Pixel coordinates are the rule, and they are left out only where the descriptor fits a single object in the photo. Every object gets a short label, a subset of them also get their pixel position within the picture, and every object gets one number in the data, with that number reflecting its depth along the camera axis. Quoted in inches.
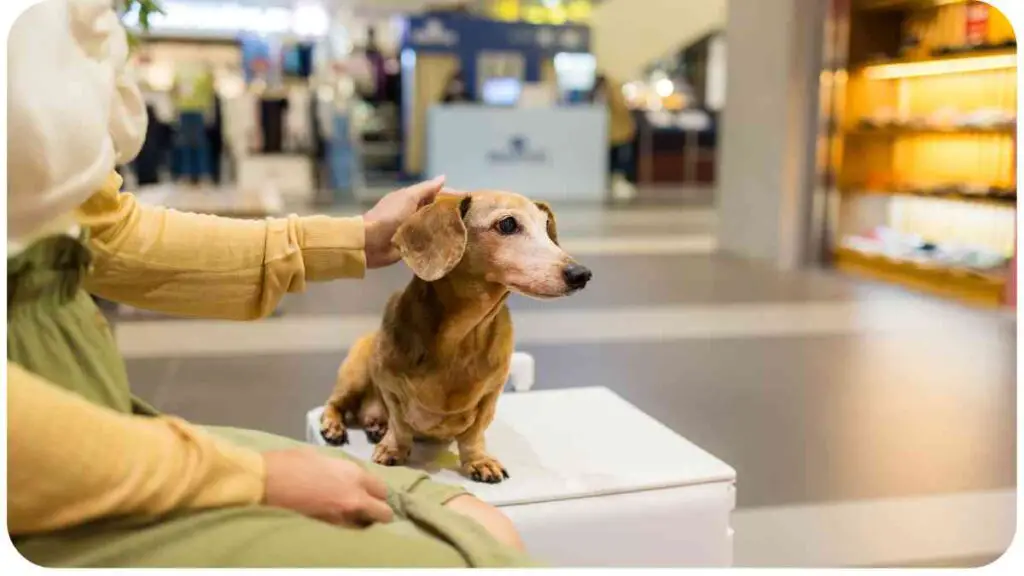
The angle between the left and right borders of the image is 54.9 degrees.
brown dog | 48.7
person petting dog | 31.2
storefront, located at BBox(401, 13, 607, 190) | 403.9
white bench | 52.3
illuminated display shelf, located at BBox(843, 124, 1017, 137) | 190.9
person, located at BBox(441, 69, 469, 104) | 426.0
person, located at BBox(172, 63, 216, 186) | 337.4
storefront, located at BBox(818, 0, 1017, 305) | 191.8
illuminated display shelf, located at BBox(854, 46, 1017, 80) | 186.7
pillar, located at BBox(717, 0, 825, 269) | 221.3
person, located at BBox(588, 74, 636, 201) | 447.2
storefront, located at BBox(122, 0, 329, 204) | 336.5
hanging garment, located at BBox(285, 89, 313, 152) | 398.0
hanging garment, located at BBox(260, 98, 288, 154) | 391.9
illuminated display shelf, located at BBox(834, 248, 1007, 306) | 182.4
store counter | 402.0
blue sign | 455.8
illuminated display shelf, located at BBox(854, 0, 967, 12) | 210.8
